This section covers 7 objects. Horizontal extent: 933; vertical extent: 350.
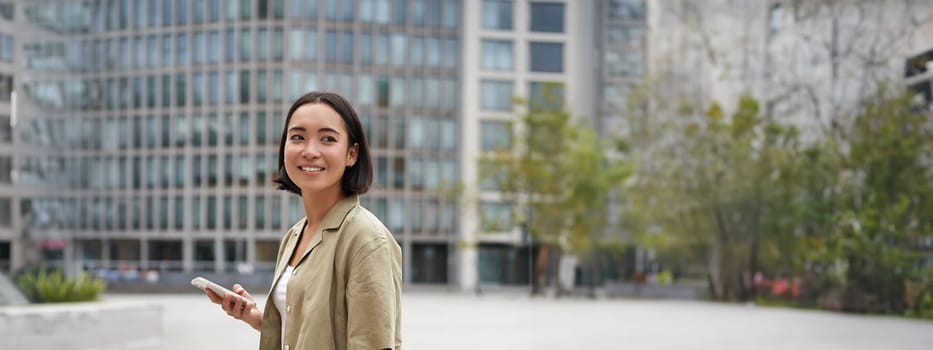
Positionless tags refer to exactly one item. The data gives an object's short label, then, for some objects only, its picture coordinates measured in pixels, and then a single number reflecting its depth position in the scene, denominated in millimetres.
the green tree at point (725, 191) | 36312
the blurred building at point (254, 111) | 63594
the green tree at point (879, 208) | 29109
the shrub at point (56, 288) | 15969
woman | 2773
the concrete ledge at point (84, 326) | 10445
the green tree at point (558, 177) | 44750
